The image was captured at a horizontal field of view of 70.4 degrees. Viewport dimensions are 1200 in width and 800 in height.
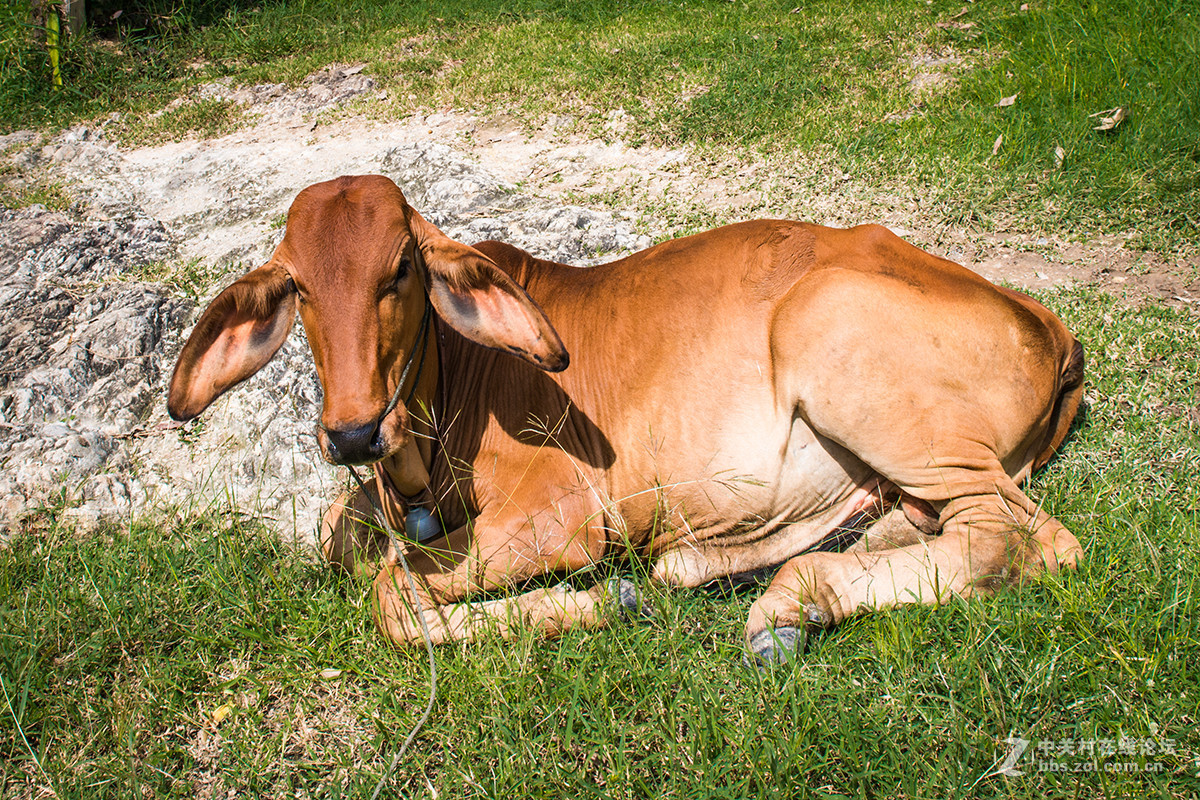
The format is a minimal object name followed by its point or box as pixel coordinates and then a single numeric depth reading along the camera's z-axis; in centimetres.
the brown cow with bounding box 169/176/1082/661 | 256
